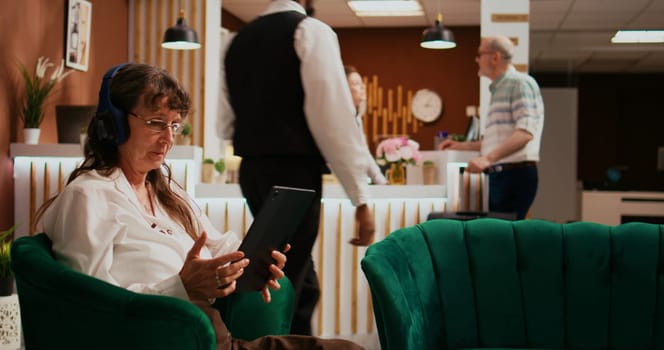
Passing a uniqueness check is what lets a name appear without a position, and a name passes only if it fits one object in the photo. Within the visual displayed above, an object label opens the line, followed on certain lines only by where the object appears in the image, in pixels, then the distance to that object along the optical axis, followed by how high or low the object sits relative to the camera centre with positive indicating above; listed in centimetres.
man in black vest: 252 +14
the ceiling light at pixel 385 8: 880 +179
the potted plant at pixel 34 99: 498 +40
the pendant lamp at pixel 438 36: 722 +118
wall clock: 1014 +82
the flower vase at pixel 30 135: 493 +18
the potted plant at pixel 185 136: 518 +21
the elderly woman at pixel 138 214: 172 -10
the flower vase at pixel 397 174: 518 -2
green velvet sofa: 257 -35
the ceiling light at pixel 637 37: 988 +170
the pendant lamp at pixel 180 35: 611 +98
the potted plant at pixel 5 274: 386 -51
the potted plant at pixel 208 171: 502 -2
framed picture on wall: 576 +94
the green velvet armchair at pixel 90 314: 164 -29
